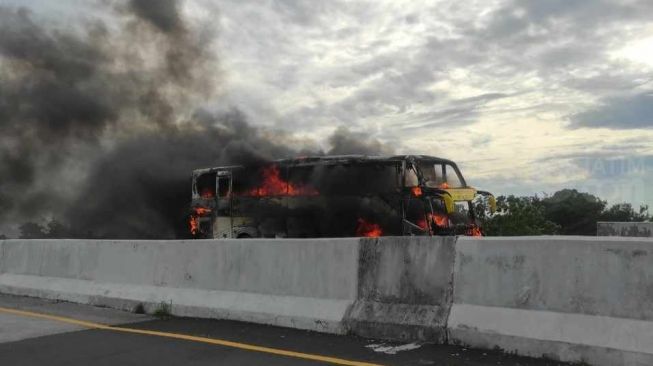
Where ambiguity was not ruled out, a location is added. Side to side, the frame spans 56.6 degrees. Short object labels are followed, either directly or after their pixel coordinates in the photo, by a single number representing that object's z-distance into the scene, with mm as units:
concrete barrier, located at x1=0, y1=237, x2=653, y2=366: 4309
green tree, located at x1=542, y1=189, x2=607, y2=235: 30156
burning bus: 11883
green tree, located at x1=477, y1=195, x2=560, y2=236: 19234
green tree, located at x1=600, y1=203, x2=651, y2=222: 30500
